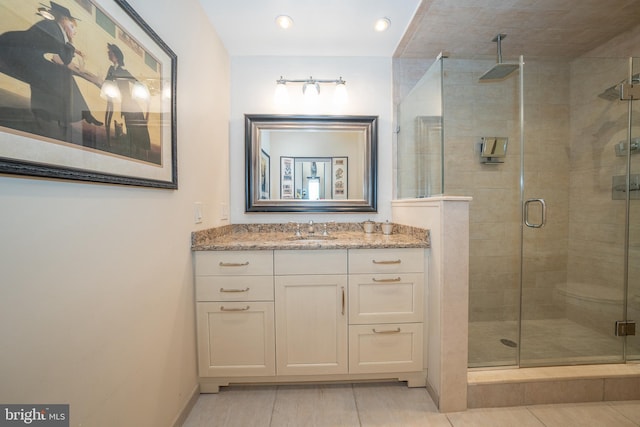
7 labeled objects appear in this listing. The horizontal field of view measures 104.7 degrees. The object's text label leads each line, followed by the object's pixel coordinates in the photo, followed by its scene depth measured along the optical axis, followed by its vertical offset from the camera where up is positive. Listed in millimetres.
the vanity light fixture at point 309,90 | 2082 +981
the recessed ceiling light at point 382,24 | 1708 +1284
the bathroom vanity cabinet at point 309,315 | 1502 -666
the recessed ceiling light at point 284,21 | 1669 +1273
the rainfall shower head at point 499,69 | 1929 +1119
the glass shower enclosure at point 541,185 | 1770 +173
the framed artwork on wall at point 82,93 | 573 +341
